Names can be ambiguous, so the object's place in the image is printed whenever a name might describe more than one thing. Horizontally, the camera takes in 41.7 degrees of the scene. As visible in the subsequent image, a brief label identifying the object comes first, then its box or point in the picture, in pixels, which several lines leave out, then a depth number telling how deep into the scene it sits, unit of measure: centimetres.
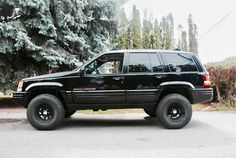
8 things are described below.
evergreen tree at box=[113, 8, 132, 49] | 1725
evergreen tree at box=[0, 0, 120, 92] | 1120
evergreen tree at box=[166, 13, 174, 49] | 2081
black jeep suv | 750
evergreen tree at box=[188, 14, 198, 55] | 2842
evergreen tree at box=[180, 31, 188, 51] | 3000
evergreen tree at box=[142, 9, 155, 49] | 1872
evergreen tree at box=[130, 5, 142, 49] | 1792
